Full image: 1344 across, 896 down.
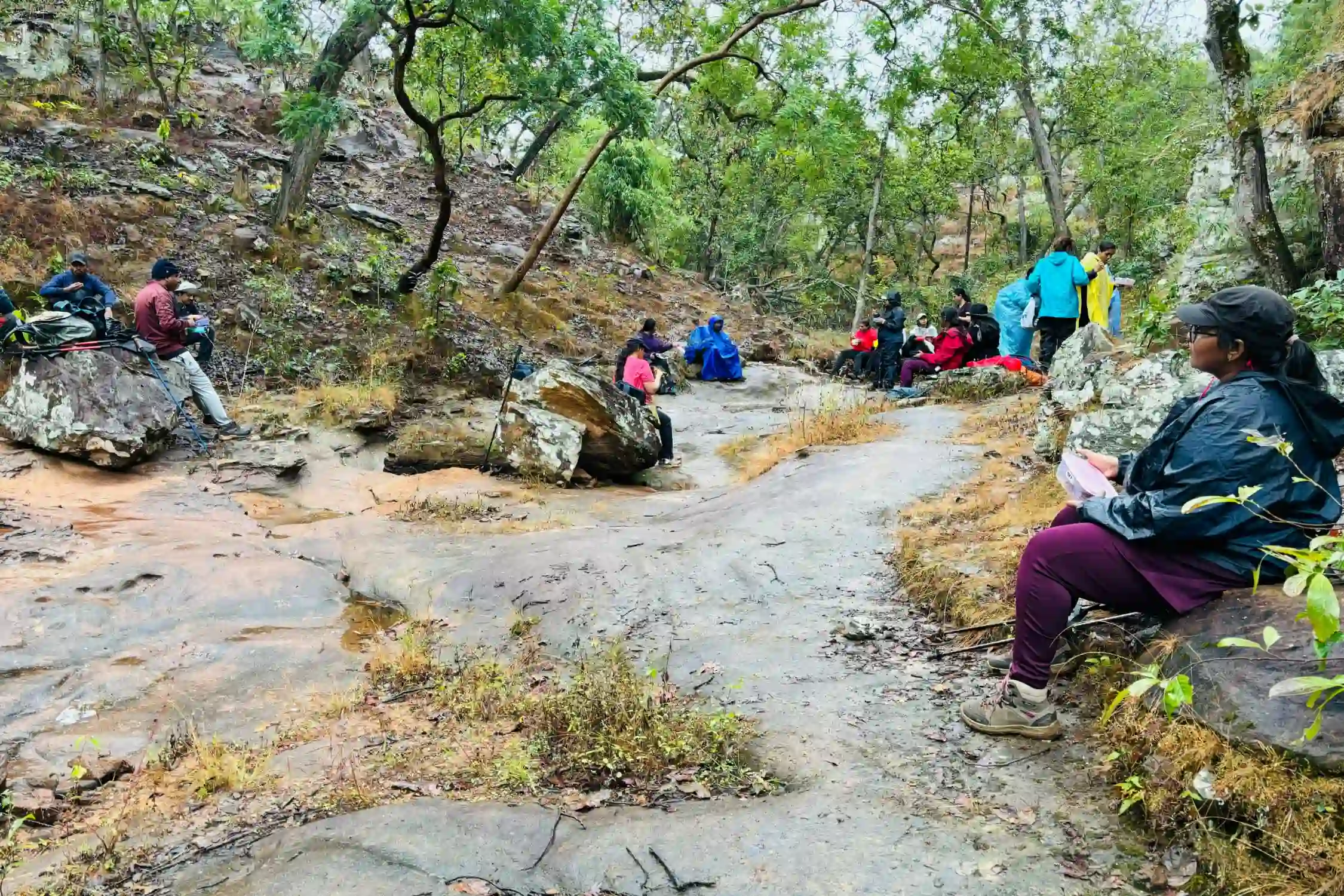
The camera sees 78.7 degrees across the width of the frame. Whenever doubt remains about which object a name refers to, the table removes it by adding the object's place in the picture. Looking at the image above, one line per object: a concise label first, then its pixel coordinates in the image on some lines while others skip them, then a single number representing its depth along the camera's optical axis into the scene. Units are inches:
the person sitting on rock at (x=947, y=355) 515.5
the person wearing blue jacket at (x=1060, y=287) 416.8
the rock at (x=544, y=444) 366.0
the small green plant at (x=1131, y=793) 101.6
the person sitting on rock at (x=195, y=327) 377.1
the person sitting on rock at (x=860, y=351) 642.2
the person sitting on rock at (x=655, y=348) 559.2
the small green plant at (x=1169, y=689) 86.4
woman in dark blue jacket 105.7
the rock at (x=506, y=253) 689.6
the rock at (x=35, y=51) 579.2
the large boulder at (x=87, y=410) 315.0
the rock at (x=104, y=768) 144.0
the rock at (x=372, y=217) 620.7
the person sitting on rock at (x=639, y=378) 442.3
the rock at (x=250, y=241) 516.7
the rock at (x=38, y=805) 130.8
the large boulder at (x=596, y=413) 375.6
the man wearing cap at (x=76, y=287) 343.3
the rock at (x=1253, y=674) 92.2
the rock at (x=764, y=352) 730.2
